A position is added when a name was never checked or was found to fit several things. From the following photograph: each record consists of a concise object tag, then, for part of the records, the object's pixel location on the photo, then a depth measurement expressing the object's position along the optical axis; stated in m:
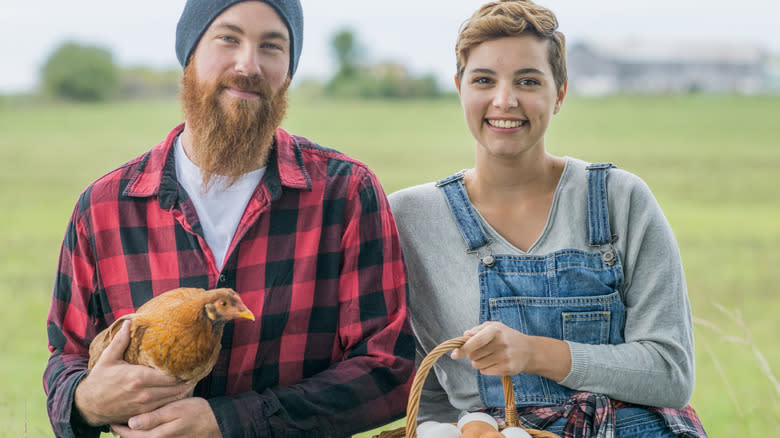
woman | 2.44
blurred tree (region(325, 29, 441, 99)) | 35.88
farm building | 39.69
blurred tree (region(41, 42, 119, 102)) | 33.47
